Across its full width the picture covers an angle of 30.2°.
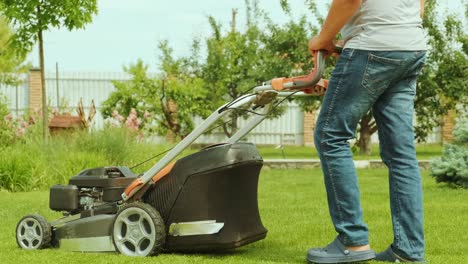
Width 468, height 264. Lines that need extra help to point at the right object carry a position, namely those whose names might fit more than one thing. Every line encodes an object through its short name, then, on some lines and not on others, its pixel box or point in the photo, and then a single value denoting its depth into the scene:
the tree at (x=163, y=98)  18.97
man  3.84
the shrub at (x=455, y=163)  8.95
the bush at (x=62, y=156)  9.84
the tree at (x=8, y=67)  23.89
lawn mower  4.30
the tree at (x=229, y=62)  21.00
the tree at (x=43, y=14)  12.20
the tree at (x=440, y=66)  18.11
